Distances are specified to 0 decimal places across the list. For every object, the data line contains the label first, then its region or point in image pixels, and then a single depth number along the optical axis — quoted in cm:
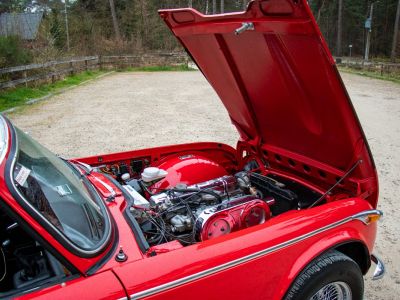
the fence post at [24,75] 1403
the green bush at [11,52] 1344
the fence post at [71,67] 1942
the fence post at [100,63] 2545
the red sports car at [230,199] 182
